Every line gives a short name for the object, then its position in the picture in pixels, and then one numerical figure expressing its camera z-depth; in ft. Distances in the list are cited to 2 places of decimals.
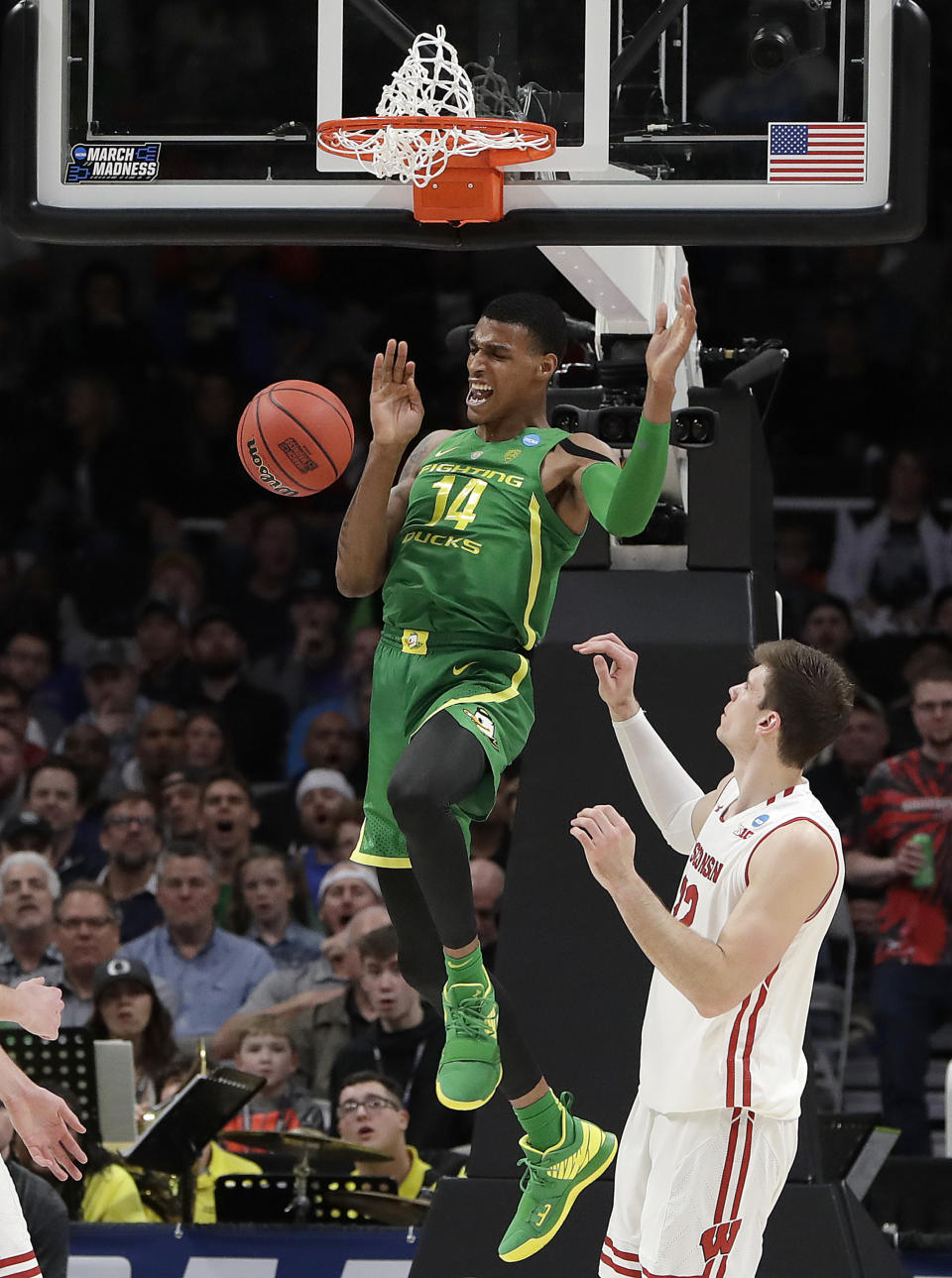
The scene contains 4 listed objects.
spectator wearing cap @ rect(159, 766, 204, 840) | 70.38
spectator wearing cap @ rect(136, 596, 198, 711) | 79.61
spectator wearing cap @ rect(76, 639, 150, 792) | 77.46
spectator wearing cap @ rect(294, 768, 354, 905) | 69.00
